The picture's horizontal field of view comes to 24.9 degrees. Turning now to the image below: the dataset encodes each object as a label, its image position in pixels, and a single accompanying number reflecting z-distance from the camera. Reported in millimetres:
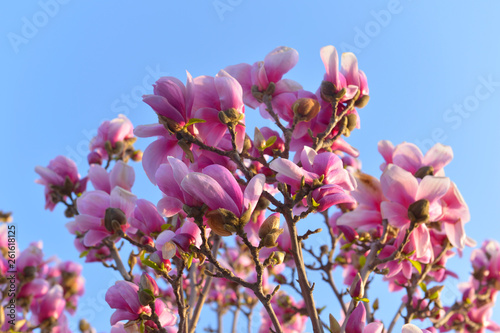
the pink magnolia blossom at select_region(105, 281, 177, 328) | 1566
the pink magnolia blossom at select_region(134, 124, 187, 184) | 1571
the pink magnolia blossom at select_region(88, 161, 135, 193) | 1770
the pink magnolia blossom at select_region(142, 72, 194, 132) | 1526
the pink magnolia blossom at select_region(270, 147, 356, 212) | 1502
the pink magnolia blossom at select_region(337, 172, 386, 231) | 1647
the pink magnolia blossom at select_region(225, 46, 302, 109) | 1672
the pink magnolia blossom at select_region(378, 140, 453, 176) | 1678
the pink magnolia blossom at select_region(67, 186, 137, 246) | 1688
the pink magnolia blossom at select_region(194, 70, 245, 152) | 1546
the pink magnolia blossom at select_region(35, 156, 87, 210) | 1964
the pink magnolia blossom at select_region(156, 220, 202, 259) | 1517
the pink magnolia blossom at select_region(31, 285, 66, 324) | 2110
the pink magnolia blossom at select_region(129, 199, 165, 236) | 1660
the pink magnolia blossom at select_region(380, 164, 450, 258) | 1576
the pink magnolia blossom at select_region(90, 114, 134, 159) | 2081
